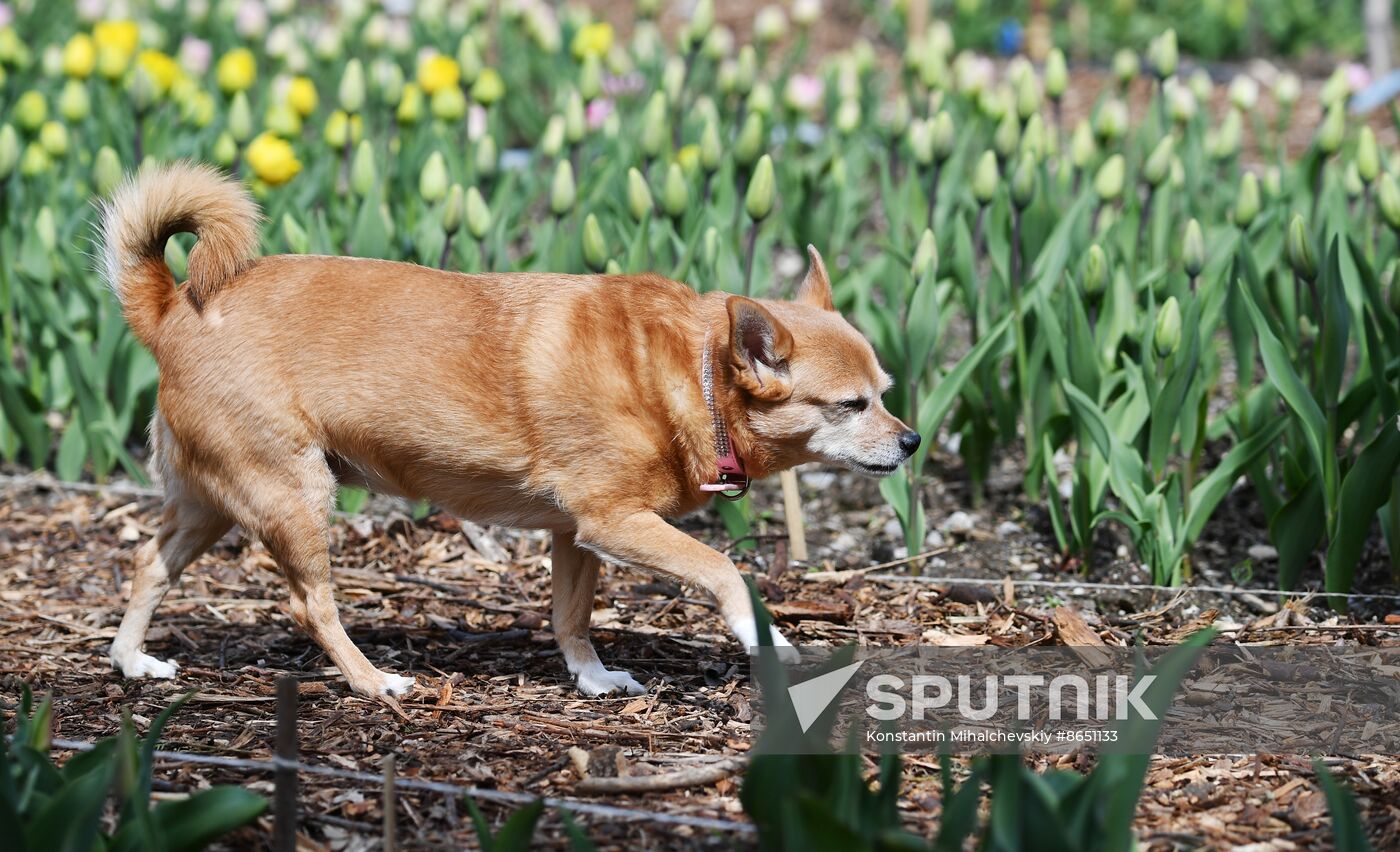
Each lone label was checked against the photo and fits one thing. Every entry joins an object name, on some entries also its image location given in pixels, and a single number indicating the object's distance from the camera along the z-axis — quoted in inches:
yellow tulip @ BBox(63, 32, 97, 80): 516.4
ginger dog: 291.0
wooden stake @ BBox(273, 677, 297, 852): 197.3
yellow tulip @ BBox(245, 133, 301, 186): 428.5
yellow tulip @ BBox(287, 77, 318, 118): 502.0
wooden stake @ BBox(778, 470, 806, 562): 383.2
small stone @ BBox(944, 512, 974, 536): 416.8
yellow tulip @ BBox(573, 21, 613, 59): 584.1
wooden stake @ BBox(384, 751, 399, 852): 202.5
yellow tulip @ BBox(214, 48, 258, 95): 518.9
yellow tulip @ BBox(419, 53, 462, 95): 530.3
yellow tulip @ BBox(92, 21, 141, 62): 532.0
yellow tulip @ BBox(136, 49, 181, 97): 531.8
